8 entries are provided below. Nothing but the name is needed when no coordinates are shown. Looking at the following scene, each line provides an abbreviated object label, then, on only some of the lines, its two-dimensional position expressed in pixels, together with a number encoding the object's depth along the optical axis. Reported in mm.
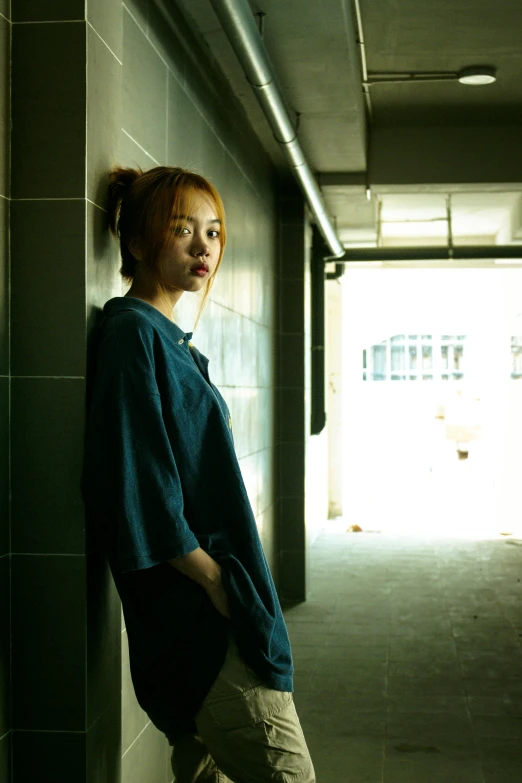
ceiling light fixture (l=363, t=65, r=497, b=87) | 4293
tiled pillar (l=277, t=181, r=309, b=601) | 5430
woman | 1396
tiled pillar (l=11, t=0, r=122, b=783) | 1498
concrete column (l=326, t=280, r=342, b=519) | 9234
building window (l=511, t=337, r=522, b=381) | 11783
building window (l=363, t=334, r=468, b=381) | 17078
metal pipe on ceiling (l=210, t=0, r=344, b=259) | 2359
